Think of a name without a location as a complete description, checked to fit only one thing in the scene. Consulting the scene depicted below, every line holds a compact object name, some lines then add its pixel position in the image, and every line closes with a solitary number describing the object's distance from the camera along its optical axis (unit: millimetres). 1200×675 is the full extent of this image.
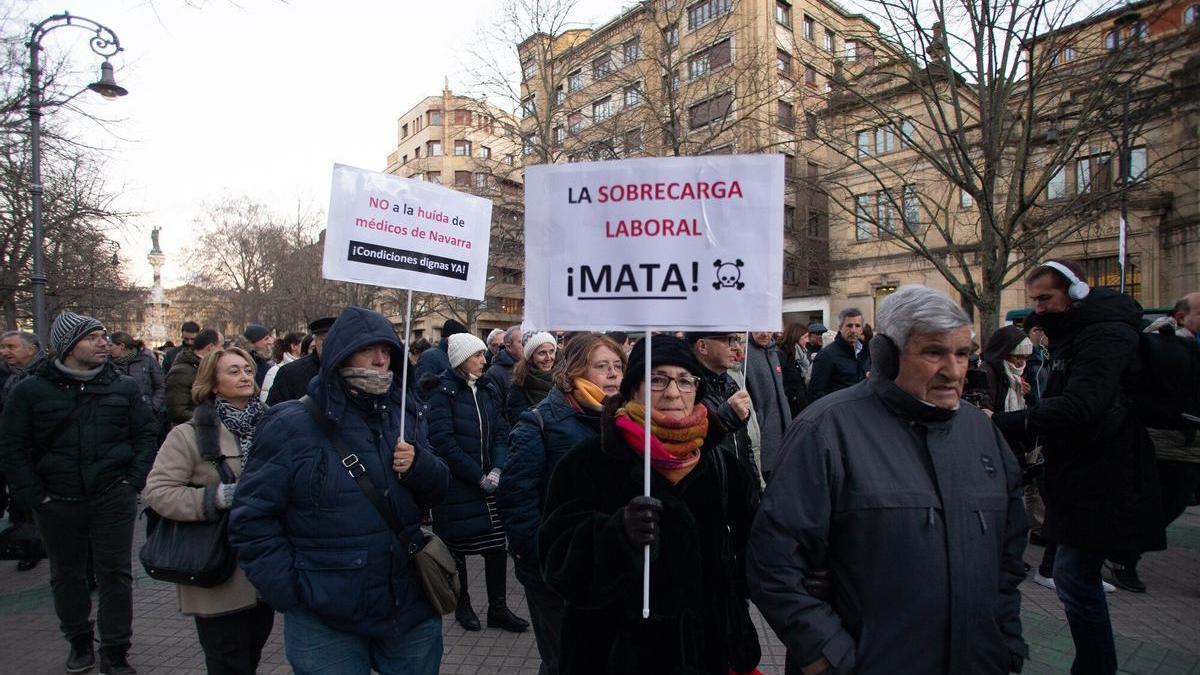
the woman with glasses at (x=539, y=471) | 3326
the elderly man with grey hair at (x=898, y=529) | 2105
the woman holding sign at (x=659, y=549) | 2338
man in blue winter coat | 2633
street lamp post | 9459
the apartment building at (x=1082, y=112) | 10328
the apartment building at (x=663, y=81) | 14383
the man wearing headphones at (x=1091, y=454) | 3350
